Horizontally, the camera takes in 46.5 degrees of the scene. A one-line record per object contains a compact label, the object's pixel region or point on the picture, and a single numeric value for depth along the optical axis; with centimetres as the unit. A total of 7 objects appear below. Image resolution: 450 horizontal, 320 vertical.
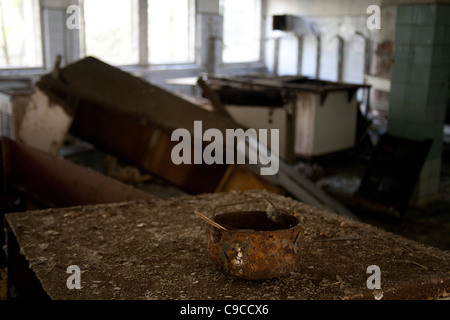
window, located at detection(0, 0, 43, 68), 1061
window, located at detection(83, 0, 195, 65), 1181
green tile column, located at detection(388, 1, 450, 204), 612
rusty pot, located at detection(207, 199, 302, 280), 196
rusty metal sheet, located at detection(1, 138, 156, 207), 385
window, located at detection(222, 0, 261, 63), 1441
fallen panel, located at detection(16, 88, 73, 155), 510
